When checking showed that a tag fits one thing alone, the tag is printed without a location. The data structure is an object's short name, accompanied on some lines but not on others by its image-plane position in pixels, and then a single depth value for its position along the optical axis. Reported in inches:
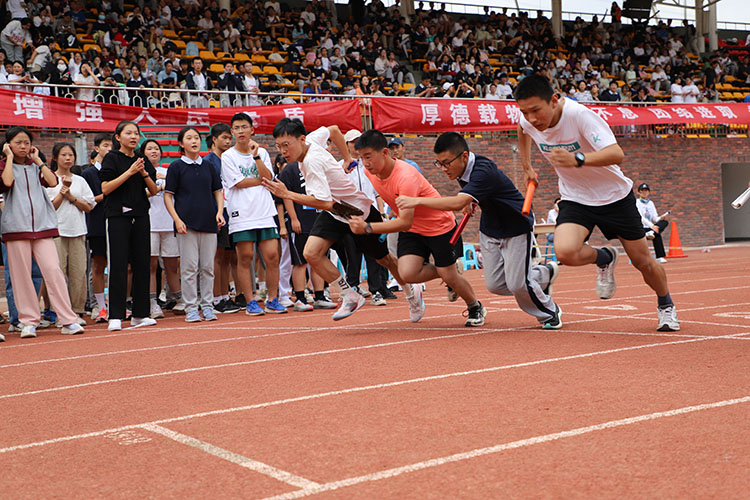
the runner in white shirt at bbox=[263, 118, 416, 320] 274.8
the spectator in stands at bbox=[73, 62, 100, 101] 599.7
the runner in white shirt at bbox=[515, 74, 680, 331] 225.9
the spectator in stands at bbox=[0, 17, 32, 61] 651.0
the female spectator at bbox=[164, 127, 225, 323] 340.8
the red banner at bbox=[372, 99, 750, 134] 691.4
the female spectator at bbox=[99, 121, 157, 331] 316.2
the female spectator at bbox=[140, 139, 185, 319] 376.5
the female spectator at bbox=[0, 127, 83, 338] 301.0
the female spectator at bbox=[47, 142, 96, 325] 355.9
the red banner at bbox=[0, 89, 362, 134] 505.4
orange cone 801.3
